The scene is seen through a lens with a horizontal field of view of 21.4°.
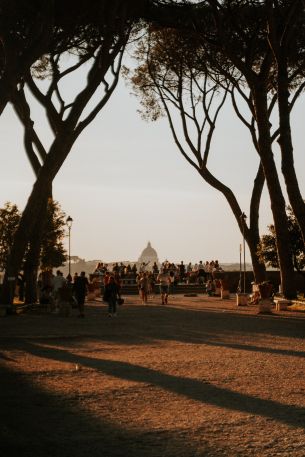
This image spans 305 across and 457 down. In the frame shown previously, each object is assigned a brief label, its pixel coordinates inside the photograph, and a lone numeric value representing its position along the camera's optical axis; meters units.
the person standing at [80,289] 22.53
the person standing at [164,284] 29.98
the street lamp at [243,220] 30.44
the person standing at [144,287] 30.92
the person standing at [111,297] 22.64
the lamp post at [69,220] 38.38
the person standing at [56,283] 23.84
